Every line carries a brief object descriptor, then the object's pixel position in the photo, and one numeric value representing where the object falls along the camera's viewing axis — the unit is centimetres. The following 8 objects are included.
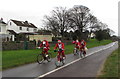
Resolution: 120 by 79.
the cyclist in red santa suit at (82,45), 1874
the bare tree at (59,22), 7169
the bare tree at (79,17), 7212
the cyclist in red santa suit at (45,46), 1434
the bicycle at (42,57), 1409
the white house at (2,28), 5351
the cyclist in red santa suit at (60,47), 1308
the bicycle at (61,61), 1267
